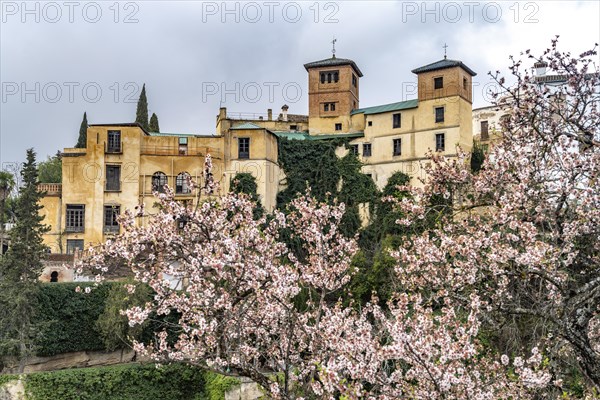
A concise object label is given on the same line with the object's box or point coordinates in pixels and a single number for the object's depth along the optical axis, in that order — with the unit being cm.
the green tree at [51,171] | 6175
